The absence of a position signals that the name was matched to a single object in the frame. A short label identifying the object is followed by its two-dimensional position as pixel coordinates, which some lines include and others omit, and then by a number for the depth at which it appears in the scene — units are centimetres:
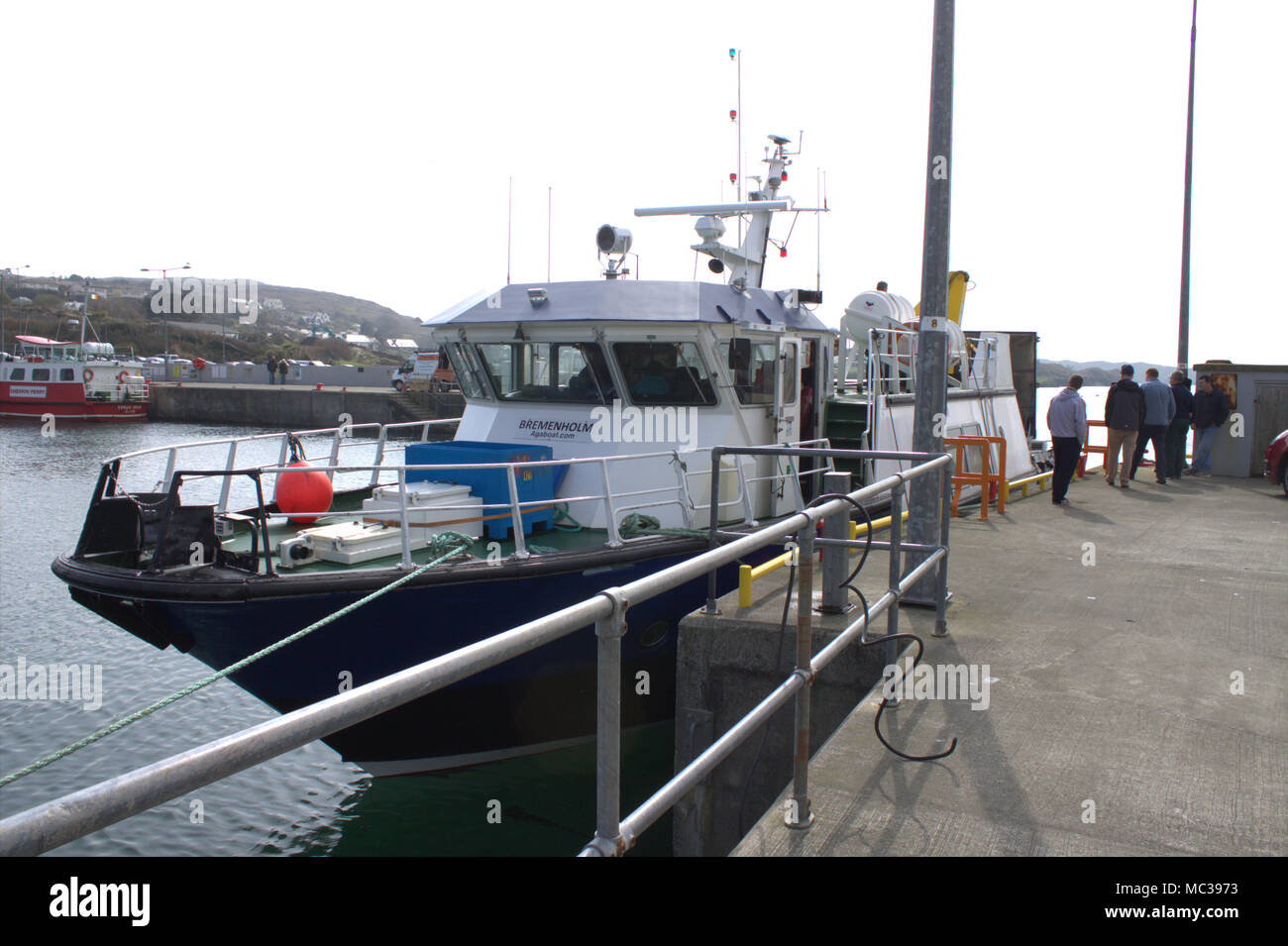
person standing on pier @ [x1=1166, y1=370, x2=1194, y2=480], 1434
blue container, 726
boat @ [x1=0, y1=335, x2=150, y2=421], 4312
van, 4469
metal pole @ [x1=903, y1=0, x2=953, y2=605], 575
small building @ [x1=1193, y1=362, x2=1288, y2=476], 1470
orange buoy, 715
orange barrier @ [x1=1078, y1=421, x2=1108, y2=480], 1502
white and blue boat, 597
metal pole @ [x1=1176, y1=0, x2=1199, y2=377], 1570
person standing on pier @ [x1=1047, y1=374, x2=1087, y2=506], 1133
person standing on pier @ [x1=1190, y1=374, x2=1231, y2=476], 1467
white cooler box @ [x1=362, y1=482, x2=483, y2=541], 671
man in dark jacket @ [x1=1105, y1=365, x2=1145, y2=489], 1283
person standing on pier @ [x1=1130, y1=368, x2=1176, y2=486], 1327
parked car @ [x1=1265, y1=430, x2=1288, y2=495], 1292
